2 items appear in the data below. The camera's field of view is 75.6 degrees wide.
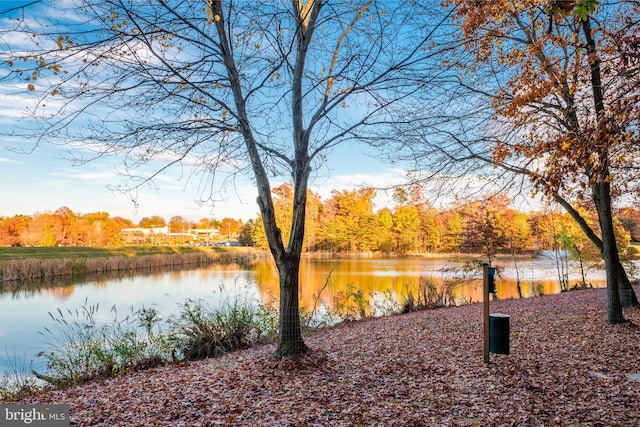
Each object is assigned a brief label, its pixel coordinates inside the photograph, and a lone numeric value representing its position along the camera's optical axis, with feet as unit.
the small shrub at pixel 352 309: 33.04
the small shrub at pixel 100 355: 19.39
